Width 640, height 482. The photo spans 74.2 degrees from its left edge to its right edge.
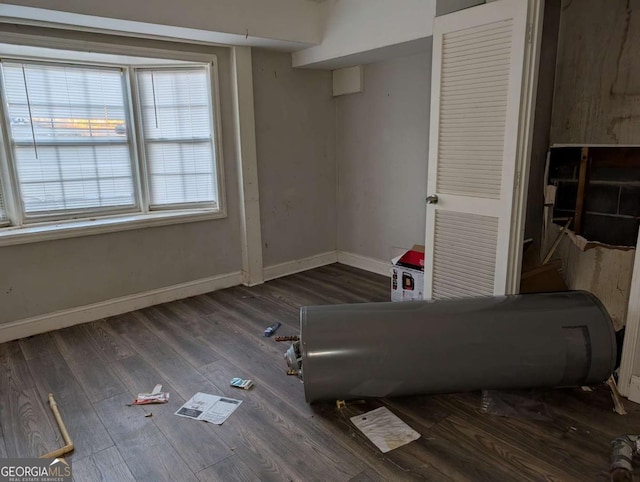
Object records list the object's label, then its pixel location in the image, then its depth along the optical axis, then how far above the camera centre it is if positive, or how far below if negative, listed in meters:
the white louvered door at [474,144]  2.43 +0.04
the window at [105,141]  3.16 +0.13
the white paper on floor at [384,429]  1.97 -1.32
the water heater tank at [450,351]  2.08 -0.97
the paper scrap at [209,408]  2.19 -1.32
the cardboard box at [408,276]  3.35 -0.98
